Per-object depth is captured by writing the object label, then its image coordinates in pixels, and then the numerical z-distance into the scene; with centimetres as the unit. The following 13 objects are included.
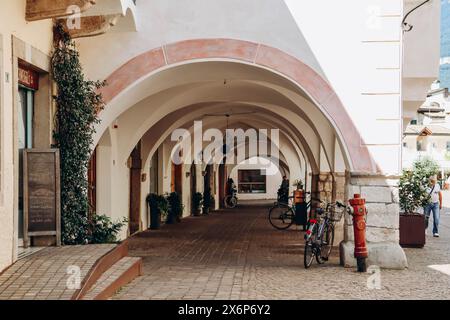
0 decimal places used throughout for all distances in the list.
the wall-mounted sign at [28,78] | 844
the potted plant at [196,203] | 2703
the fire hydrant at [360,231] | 986
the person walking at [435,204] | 1627
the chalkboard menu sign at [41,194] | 850
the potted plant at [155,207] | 1872
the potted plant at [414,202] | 1380
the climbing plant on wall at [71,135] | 921
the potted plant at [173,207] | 2120
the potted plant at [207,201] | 2897
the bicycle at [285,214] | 1908
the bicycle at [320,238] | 1048
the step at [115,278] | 687
